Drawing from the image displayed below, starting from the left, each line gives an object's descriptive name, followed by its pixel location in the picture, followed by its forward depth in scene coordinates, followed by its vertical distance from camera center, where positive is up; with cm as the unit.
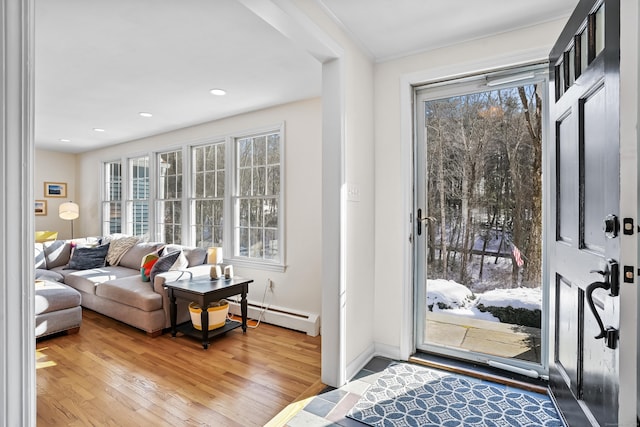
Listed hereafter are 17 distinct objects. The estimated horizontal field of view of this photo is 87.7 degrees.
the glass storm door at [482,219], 235 -7
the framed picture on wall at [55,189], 610 +41
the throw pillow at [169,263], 348 -56
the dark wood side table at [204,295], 296 -78
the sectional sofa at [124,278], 326 -80
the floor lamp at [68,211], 595 +0
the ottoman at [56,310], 308 -95
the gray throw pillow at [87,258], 458 -66
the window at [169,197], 475 +19
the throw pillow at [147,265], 368 -60
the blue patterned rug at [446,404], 186 -118
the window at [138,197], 525 +22
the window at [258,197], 382 +16
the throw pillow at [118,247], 468 -52
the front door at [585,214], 127 -2
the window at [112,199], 575 +21
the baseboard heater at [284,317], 329 -112
